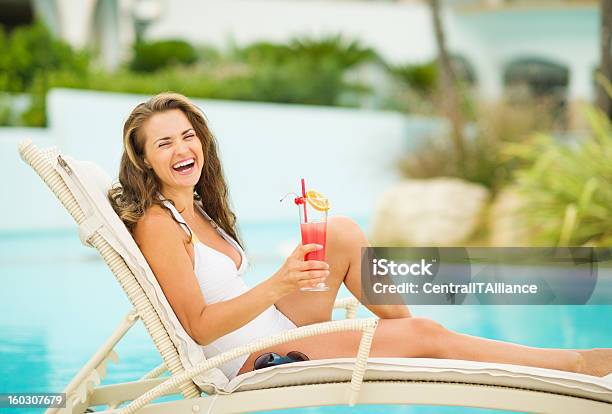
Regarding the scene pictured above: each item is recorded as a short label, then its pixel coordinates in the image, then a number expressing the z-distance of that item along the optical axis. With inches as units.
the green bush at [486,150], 810.2
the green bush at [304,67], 1131.9
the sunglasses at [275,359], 209.9
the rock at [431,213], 694.5
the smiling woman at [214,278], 203.6
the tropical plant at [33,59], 1095.8
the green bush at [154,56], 1310.3
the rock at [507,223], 613.6
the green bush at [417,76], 1407.5
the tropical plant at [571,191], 552.1
